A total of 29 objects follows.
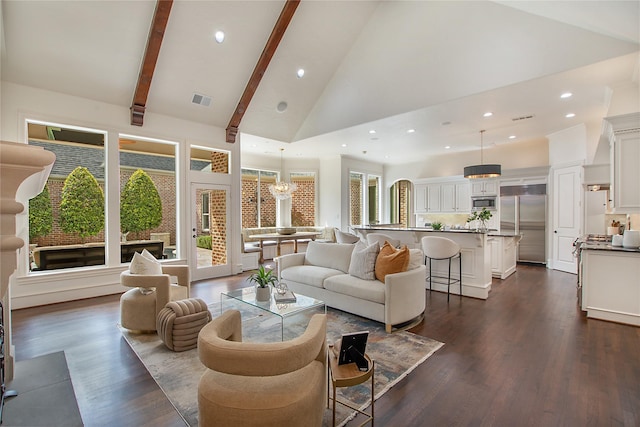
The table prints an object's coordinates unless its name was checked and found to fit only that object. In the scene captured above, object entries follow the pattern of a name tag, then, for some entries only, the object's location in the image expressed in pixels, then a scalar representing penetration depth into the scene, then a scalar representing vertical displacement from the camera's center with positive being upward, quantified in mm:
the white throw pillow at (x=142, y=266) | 3475 -624
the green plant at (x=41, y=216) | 4820 -37
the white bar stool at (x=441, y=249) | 4645 -607
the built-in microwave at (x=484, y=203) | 8047 +202
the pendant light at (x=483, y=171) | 6048 +803
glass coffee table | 2862 -944
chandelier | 8125 +622
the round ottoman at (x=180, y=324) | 2914 -1098
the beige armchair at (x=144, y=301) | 3260 -972
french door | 6039 -393
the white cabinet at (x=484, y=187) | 8031 +634
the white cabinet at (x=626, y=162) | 3816 +614
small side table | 1757 -987
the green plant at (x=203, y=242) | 6155 -611
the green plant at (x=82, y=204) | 5176 +163
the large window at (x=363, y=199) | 10070 +440
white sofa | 3383 -937
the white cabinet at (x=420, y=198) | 9562 +410
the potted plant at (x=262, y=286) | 3205 -802
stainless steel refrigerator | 7223 -175
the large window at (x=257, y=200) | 9008 +379
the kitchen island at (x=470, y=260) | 4695 -788
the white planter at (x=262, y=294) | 3201 -878
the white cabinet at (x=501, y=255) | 5867 -886
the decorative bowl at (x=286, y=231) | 8305 -530
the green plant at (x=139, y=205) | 5641 +158
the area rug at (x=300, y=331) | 2205 -1363
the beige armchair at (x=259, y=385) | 1396 -909
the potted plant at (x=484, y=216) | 5922 -112
